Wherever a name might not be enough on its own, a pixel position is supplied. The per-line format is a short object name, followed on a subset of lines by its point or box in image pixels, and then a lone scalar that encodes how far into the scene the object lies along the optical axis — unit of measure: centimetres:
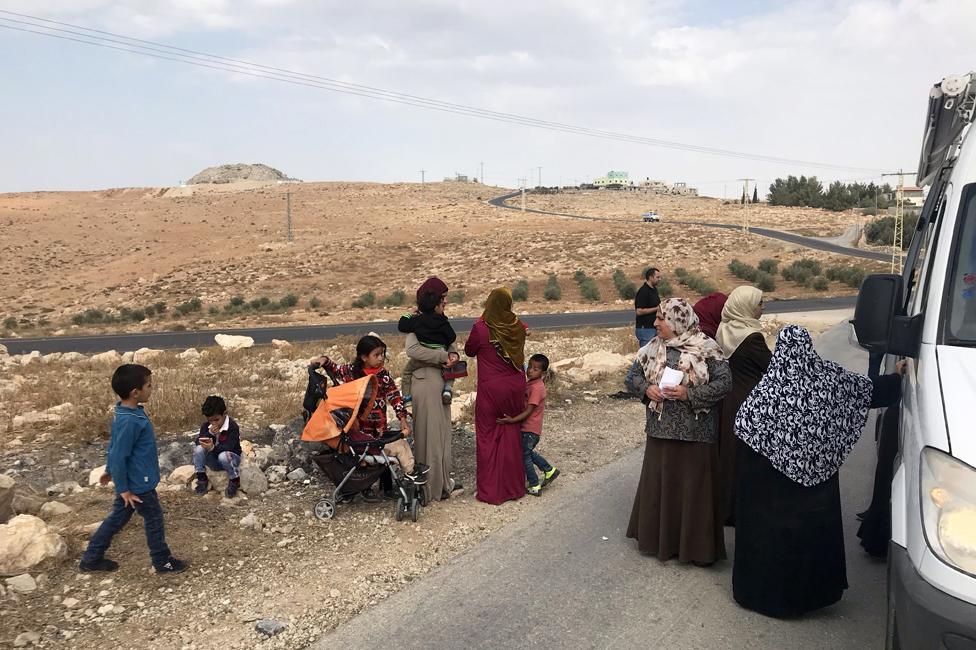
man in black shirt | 1099
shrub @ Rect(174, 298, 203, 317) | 3613
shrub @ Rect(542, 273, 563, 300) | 3434
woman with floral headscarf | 475
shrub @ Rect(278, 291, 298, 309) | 3626
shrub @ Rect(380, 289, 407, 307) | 3503
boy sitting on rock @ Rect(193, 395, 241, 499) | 607
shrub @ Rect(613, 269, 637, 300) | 3422
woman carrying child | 597
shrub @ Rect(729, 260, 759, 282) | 3777
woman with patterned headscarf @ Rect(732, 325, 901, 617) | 379
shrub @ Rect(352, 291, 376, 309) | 3559
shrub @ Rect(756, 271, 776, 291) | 3528
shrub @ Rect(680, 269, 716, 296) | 3538
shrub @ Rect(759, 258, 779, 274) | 3894
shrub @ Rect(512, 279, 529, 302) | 3482
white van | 249
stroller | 566
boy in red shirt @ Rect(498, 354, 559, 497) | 629
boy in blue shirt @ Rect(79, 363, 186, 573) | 448
